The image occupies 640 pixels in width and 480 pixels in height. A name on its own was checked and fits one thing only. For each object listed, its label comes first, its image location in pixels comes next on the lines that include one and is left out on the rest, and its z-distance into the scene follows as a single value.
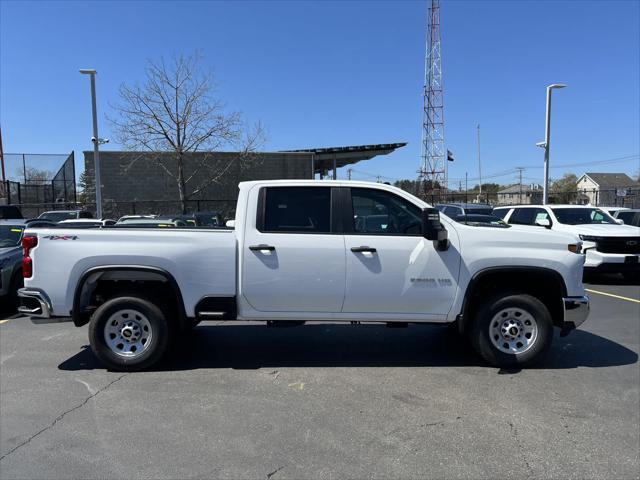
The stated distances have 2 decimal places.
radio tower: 68.74
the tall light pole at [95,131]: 19.40
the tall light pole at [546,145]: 23.55
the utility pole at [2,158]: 27.40
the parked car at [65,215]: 16.62
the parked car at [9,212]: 15.93
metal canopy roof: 30.77
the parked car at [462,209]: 19.67
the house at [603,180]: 81.50
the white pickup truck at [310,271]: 4.98
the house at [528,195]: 42.50
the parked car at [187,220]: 9.92
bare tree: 22.94
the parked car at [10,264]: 8.15
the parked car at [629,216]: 14.66
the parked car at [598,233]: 10.92
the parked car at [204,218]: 14.62
